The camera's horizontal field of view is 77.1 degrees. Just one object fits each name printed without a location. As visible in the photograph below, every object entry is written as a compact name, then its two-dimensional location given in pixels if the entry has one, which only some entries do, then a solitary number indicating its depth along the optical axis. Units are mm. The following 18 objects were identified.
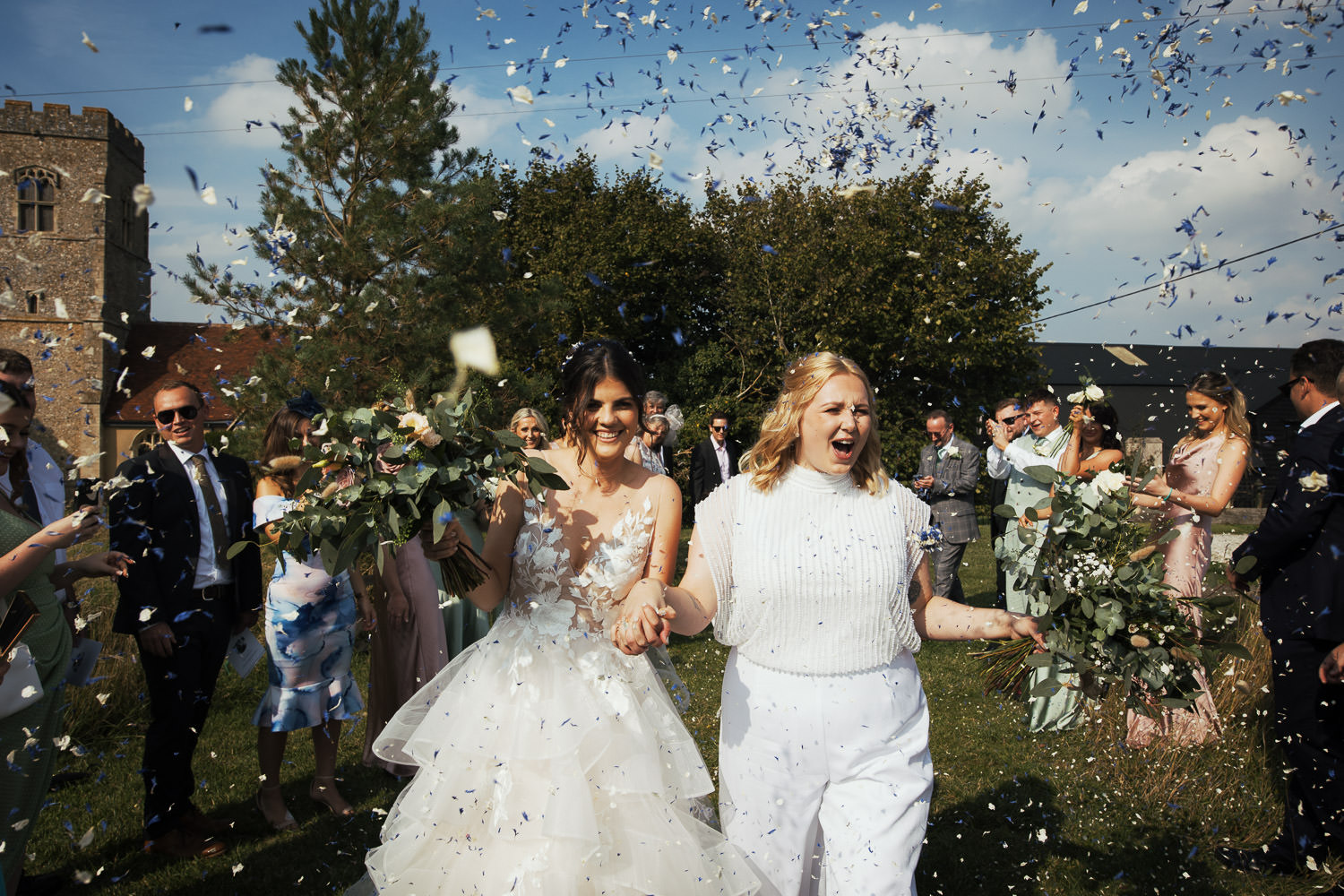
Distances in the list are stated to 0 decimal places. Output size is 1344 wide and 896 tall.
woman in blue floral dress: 4770
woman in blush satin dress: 5203
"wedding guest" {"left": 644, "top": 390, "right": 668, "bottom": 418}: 9078
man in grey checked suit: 9633
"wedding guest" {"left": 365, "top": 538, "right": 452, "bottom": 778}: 5770
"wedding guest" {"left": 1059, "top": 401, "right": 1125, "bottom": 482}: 6087
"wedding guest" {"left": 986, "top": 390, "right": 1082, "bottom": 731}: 6199
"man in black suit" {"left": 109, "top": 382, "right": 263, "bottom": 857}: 4457
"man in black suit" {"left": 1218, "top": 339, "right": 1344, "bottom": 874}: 3822
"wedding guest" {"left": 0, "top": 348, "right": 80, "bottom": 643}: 3861
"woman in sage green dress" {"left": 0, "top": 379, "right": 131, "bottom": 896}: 3137
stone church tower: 32062
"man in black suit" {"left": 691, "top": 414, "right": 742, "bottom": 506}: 10930
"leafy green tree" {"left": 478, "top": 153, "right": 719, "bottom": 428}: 24953
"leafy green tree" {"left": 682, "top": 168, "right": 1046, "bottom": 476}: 25188
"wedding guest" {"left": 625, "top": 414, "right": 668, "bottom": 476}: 8148
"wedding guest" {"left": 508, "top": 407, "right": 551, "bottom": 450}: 6863
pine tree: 12102
